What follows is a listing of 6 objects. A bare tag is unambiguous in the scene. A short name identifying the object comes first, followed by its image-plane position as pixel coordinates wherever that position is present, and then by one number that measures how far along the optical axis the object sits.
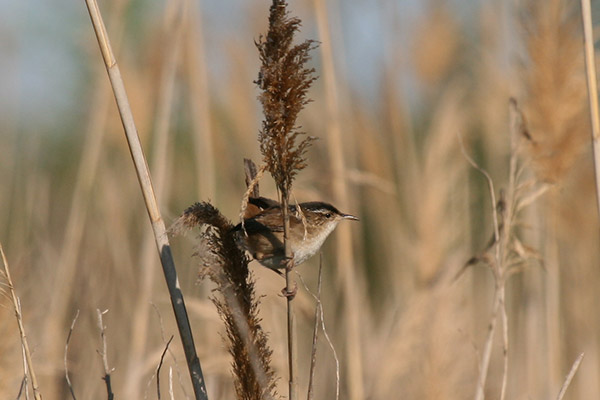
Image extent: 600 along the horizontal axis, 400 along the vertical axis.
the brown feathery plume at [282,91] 6.98
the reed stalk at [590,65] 7.19
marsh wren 7.32
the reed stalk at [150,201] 7.03
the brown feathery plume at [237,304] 7.03
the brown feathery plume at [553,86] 7.41
